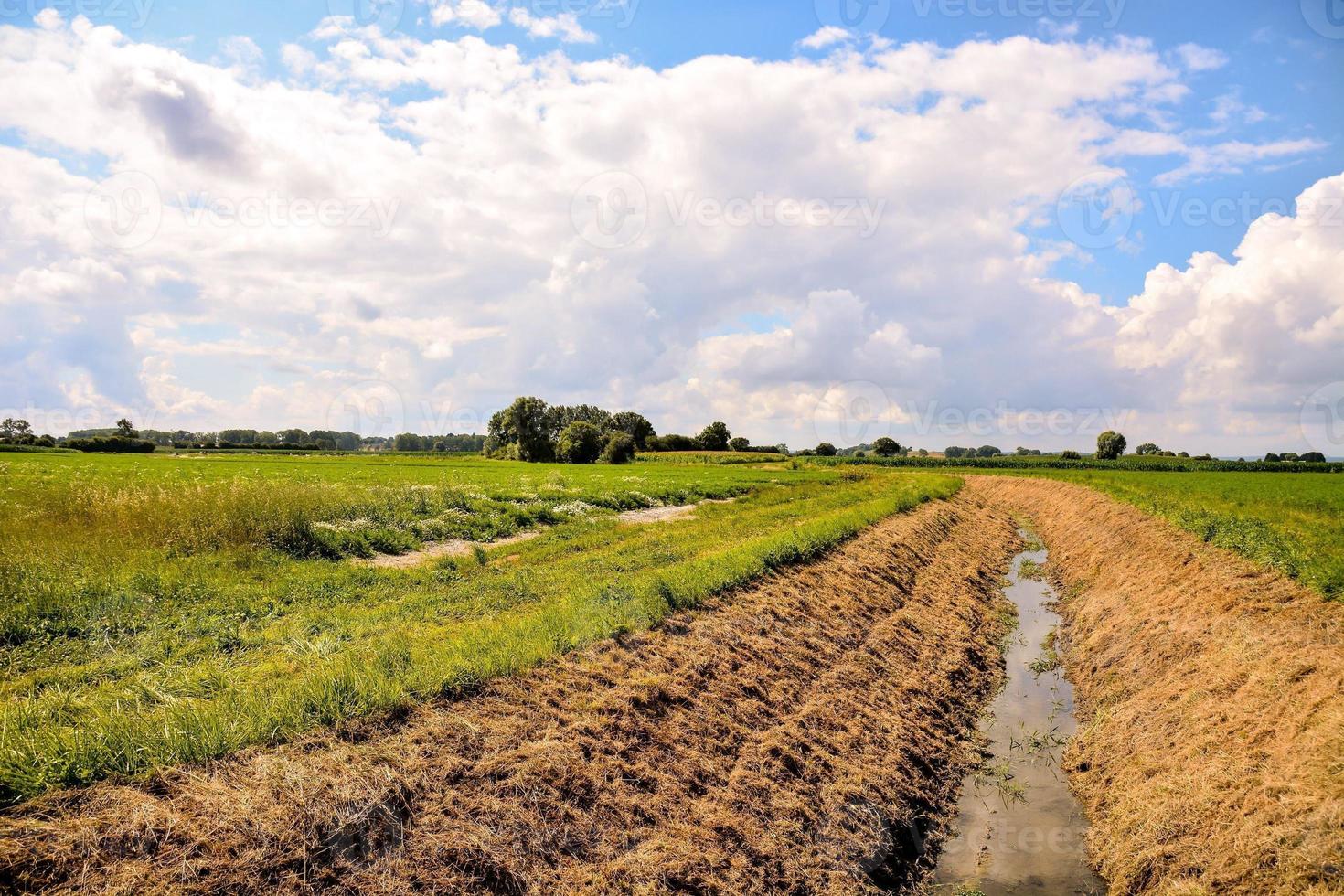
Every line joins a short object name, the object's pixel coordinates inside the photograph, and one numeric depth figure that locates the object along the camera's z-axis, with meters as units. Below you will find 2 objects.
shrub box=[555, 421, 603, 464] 96.88
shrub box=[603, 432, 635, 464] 92.62
